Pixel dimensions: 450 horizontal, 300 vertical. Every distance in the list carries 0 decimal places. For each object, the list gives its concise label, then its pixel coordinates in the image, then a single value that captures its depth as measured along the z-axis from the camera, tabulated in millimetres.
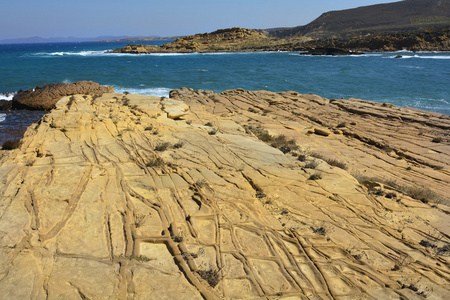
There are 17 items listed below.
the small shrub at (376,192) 8609
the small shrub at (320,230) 6562
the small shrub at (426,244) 6576
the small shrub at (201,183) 7848
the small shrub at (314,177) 8898
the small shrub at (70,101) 13828
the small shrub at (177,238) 5762
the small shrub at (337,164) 10844
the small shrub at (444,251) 6352
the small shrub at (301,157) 10328
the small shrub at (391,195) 8523
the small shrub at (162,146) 9865
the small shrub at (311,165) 9620
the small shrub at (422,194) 8820
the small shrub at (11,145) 9820
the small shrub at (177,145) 10180
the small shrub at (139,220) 6053
